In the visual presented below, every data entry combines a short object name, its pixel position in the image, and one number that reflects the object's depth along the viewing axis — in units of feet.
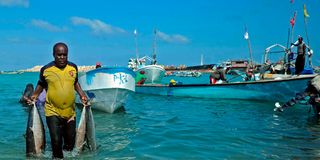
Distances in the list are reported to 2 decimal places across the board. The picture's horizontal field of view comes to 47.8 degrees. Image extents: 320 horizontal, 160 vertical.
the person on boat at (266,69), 62.69
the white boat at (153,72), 99.50
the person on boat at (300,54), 53.57
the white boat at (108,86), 43.78
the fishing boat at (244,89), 51.01
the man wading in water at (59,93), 19.08
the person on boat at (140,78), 82.17
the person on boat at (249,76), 65.67
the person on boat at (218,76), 66.03
